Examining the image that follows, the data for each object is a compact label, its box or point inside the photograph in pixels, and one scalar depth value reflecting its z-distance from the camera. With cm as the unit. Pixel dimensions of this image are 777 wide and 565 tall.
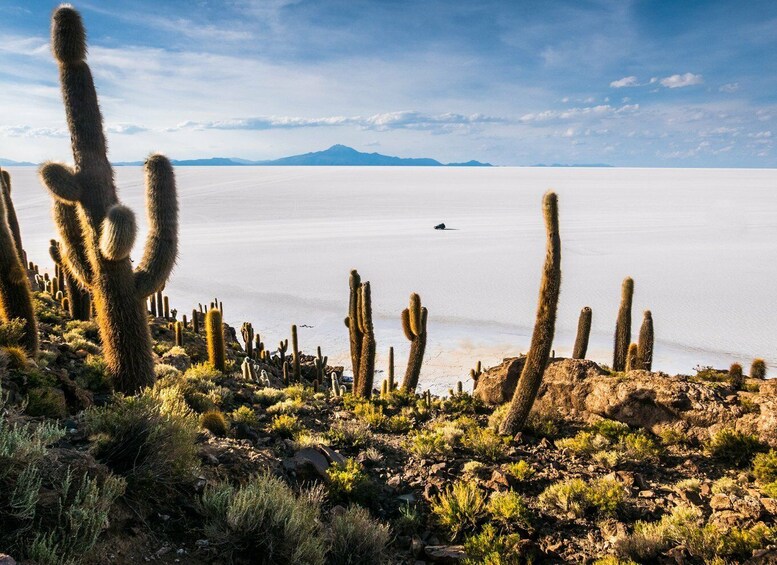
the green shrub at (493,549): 504
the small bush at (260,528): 408
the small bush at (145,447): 439
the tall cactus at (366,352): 1183
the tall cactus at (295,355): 1522
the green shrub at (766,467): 653
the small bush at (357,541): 470
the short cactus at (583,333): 1198
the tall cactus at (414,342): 1246
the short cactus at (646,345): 1173
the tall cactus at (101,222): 755
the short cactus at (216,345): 1228
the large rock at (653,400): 769
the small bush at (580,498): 587
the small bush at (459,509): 568
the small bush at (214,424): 696
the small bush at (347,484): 603
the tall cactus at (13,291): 863
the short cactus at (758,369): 1238
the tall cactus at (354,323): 1255
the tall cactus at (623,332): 1239
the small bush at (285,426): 794
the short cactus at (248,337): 1625
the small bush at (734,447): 723
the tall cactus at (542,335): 809
